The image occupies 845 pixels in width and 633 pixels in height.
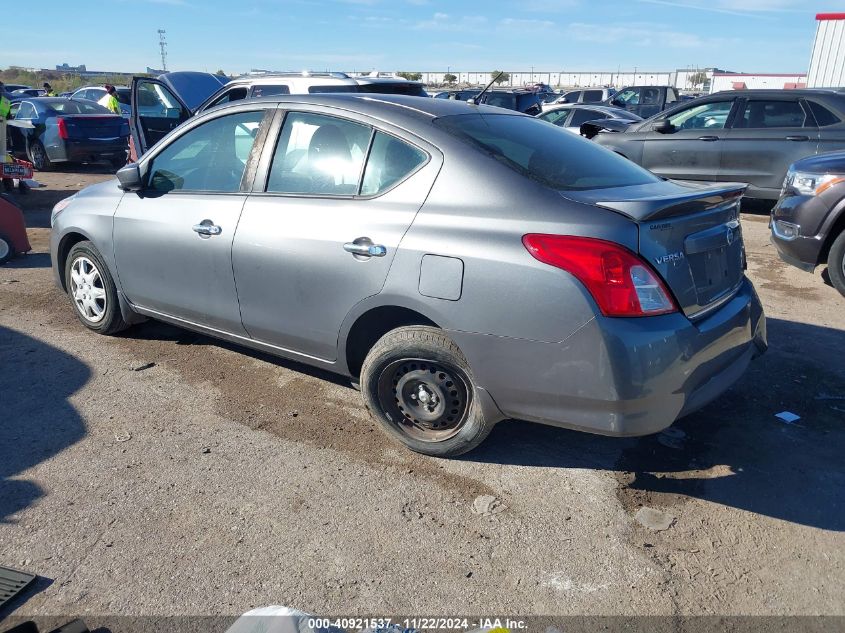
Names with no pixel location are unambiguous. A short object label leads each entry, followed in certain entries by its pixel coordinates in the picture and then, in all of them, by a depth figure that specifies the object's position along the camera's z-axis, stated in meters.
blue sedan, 13.85
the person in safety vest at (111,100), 17.78
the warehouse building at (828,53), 22.05
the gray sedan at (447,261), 2.85
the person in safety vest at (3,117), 9.88
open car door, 9.80
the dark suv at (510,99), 19.62
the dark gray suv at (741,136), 8.88
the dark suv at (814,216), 5.85
